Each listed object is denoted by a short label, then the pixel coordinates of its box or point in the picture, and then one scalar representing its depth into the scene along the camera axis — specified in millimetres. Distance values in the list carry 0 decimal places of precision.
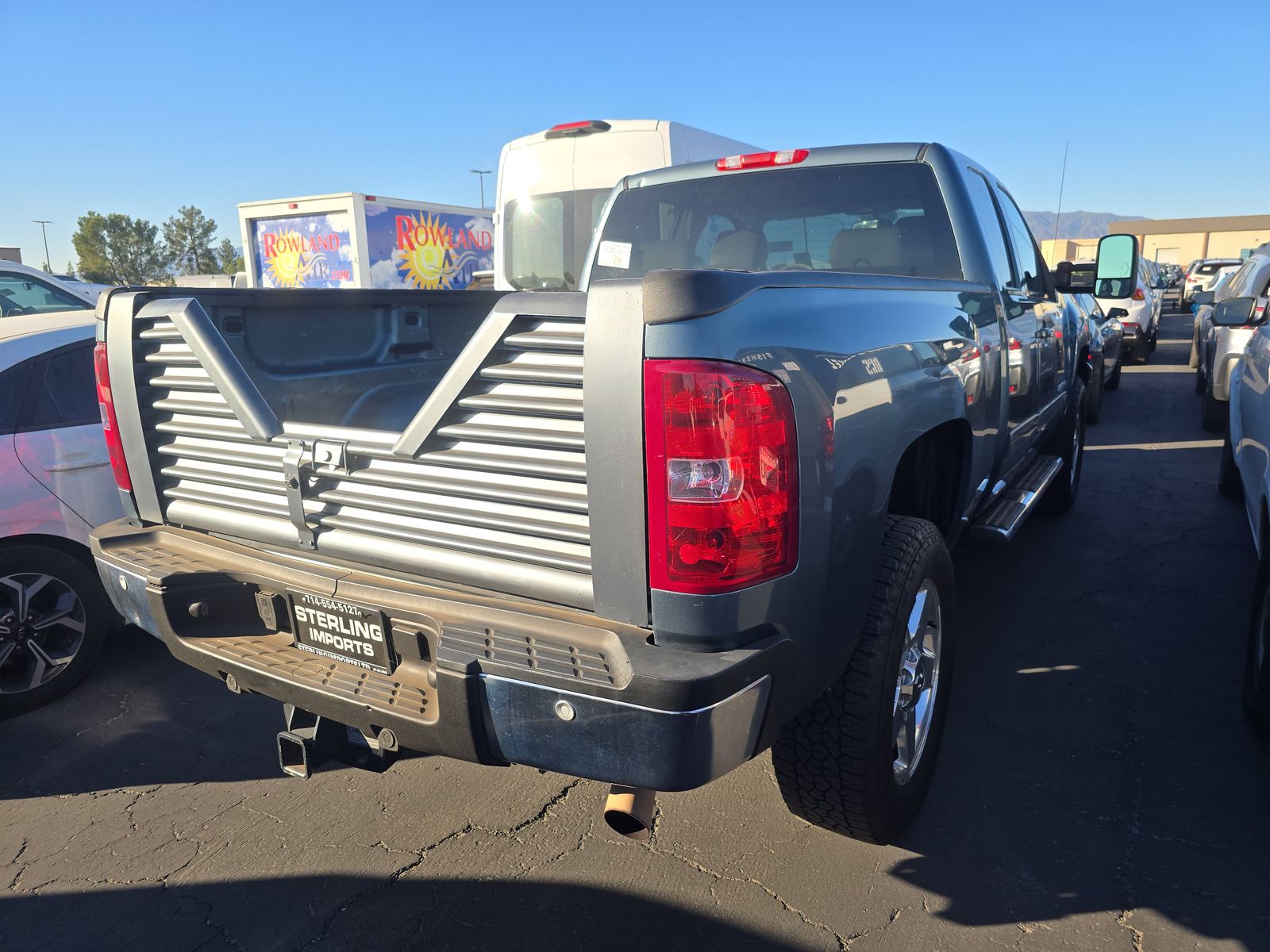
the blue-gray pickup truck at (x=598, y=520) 1784
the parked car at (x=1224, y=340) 6375
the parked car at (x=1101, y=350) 7801
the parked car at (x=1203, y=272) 22219
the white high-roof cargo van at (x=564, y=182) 8758
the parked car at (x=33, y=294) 7551
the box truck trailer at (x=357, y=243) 15656
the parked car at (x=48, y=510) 3545
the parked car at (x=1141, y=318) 13133
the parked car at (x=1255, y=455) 3096
